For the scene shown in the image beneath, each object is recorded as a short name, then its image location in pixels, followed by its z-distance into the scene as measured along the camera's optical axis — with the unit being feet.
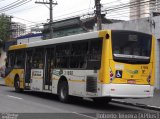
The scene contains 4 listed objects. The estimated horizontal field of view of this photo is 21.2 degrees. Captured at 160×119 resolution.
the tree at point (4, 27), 185.98
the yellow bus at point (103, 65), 54.65
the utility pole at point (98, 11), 89.35
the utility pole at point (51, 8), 124.71
